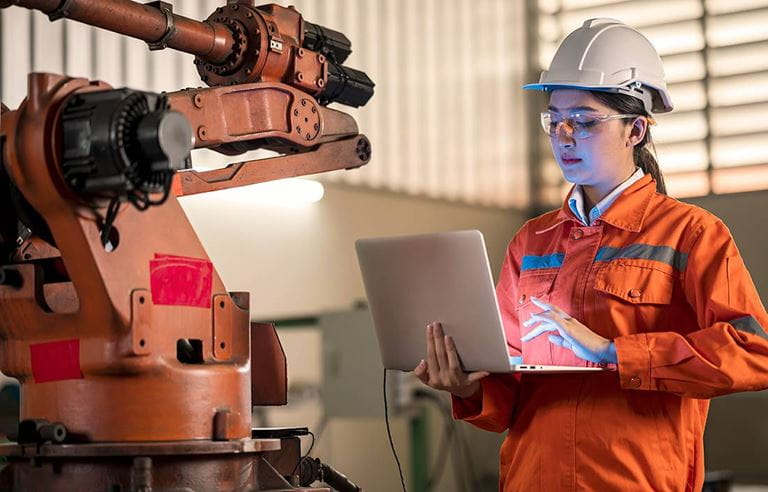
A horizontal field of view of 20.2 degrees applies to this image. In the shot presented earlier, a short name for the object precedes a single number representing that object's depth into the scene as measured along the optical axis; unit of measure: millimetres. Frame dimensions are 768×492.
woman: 3649
